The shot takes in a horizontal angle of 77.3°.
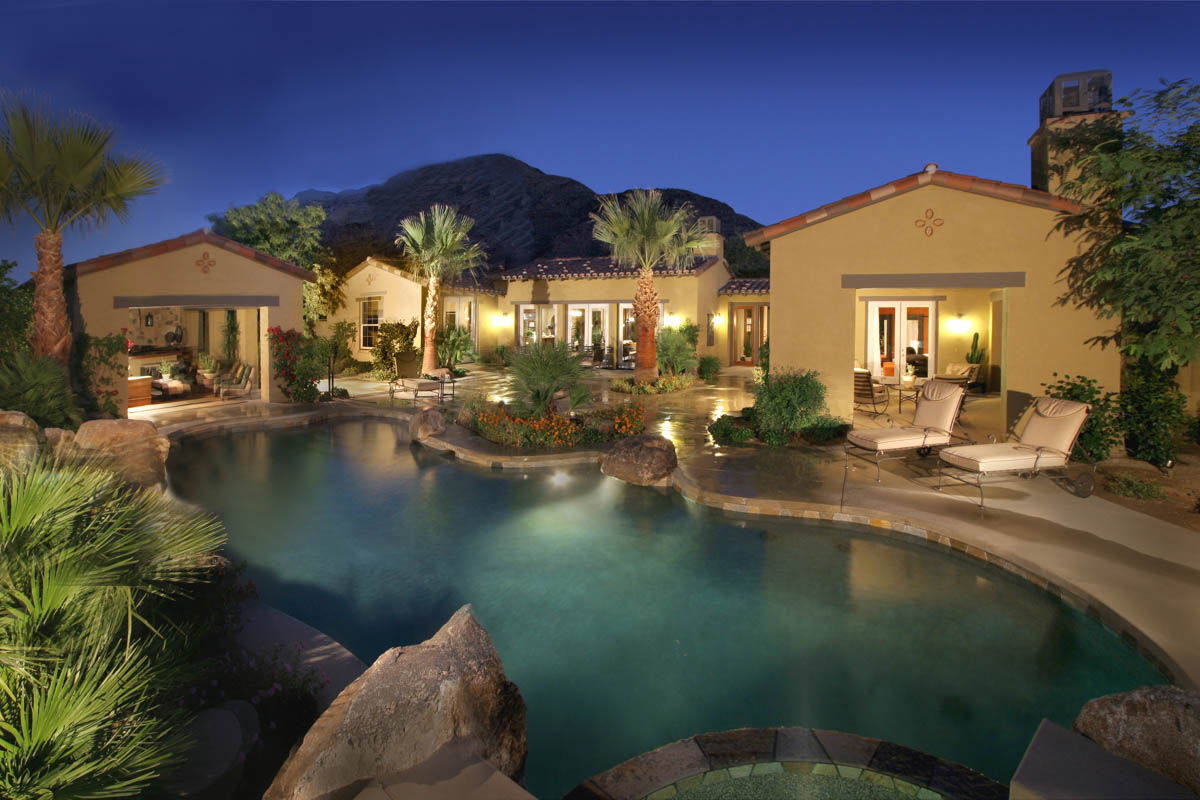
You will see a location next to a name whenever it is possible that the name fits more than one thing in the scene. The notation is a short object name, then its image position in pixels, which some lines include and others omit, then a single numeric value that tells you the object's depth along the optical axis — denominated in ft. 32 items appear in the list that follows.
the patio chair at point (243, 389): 61.36
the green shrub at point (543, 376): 43.11
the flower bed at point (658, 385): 67.31
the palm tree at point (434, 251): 80.84
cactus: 60.64
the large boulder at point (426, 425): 44.73
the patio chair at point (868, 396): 46.34
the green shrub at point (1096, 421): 31.78
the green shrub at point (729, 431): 40.11
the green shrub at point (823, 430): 39.34
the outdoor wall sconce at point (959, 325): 61.36
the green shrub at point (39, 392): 39.40
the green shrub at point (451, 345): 86.48
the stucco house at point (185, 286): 48.62
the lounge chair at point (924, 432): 30.99
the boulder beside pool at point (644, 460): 33.68
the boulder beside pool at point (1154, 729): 10.70
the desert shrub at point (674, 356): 74.23
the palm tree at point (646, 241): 69.26
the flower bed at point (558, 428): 40.88
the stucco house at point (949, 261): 35.76
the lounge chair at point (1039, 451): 26.84
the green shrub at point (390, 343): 80.28
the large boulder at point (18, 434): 27.40
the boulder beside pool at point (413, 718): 10.30
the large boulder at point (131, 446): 31.12
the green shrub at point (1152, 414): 31.53
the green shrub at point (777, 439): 38.63
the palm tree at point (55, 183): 41.91
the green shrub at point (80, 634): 7.53
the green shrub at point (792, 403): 39.22
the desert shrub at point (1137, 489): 27.25
